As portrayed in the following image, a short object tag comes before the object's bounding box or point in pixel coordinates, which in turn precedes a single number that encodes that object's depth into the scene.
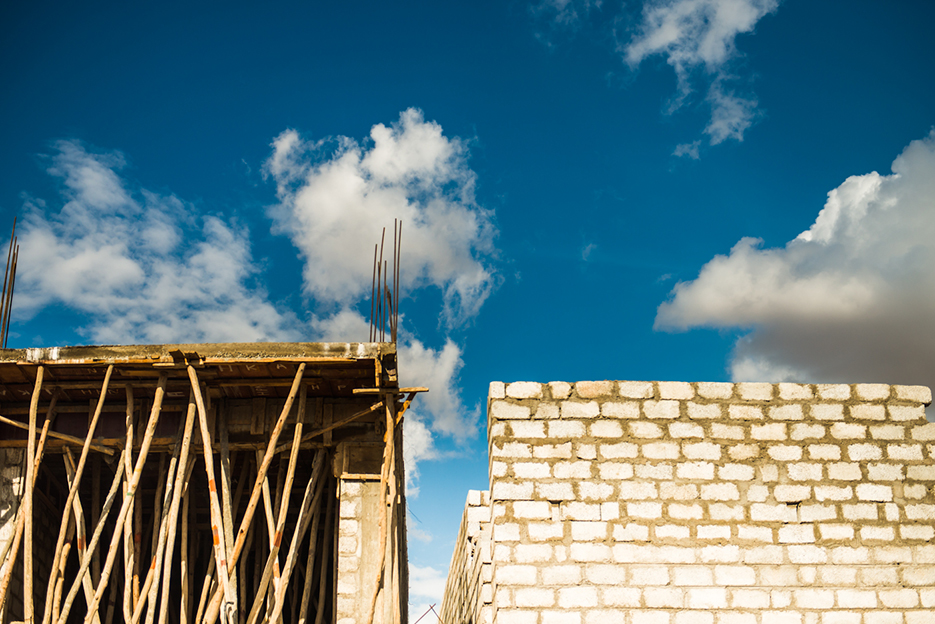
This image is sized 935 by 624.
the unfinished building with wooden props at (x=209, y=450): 7.54
